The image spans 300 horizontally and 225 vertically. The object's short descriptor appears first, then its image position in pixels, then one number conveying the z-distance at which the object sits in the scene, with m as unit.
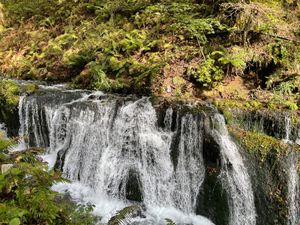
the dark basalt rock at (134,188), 5.60
